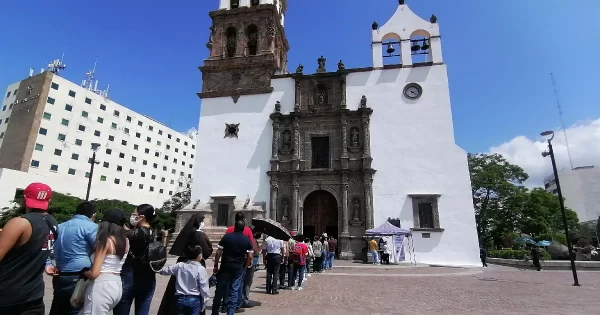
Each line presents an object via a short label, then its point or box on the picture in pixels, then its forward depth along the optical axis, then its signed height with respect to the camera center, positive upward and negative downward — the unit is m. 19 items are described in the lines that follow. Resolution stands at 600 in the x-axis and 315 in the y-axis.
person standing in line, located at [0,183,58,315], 2.48 -0.16
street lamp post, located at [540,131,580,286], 11.84 +3.14
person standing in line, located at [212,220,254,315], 5.21 -0.38
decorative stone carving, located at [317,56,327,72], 22.35 +11.67
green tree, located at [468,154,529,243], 31.95 +4.82
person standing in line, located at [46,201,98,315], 3.41 -0.17
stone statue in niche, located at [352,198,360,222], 19.17 +2.03
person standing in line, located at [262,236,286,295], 7.95 -0.35
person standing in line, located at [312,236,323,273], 12.78 -0.32
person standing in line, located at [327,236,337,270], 14.73 -0.33
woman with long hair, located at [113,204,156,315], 3.73 -0.33
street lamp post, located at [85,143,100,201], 14.08 +3.77
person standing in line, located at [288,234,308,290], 9.04 -0.43
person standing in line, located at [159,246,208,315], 3.66 -0.46
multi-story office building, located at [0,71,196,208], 42.22 +13.89
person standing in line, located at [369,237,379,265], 16.50 -0.29
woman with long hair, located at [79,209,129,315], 2.85 -0.25
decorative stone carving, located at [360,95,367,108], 20.81 +8.50
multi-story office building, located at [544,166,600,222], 61.72 +10.47
